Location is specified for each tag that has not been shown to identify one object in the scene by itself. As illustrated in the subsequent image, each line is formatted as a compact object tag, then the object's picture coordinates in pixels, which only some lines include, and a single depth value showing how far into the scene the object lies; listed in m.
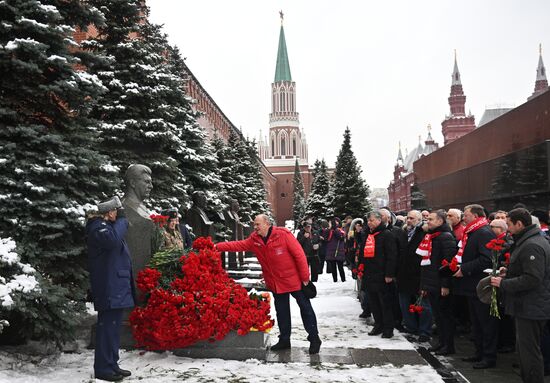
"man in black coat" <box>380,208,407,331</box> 8.31
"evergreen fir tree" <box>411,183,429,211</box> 20.53
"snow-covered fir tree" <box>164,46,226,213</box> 17.20
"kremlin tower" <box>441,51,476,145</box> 90.44
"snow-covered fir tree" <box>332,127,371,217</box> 38.34
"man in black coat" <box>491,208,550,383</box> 4.90
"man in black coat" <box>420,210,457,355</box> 6.95
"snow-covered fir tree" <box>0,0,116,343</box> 6.21
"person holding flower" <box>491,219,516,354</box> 7.10
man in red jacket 6.82
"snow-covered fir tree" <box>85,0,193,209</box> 12.90
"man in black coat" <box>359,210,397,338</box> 7.98
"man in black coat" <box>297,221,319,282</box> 15.32
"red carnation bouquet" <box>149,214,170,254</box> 7.14
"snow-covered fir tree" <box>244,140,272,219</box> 41.62
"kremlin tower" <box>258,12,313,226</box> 139.62
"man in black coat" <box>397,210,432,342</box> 7.94
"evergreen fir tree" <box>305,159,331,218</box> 50.78
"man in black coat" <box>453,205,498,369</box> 6.32
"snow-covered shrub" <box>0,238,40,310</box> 5.31
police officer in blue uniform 5.59
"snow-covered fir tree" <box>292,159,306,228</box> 109.44
